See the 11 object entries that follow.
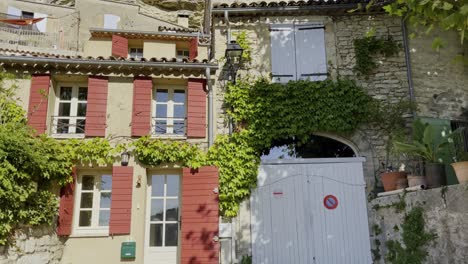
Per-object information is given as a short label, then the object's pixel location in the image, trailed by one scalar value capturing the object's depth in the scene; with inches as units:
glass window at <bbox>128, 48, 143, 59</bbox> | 514.6
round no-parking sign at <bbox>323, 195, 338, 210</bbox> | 293.1
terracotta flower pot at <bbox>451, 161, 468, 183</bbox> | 210.4
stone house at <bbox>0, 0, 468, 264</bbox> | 281.6
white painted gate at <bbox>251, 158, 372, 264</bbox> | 283.4
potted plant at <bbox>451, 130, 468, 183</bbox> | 210.5
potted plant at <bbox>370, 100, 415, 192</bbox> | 303.3
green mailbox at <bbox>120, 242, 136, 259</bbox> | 274.5
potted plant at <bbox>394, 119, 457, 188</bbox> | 243.0
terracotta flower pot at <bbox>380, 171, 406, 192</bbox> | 271.6
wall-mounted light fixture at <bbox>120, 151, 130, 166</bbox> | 288.5
